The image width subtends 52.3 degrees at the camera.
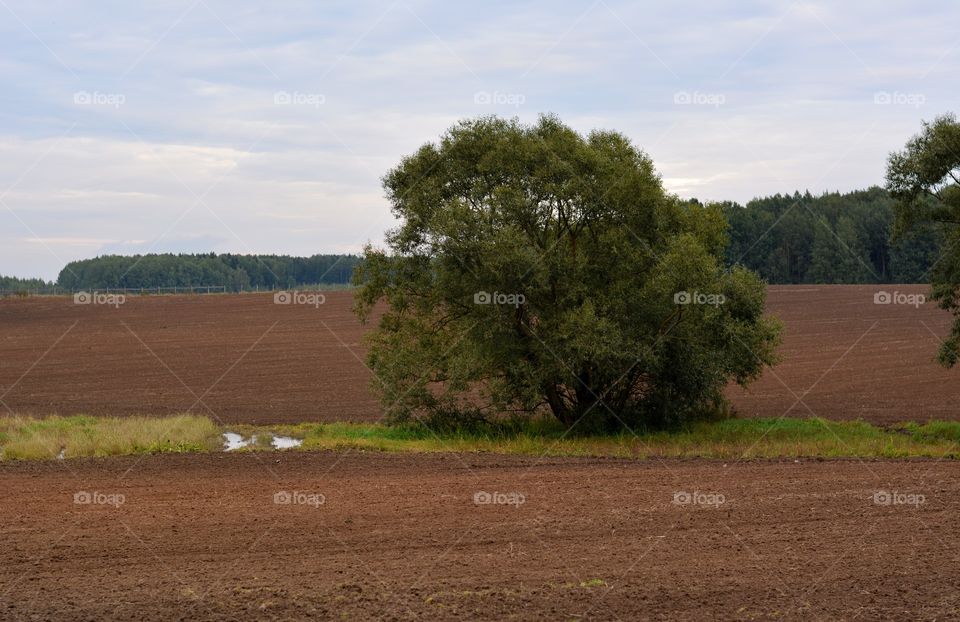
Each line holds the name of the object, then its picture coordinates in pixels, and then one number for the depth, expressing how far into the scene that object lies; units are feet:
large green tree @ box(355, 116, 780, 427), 97.60
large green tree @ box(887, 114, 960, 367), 102.83
